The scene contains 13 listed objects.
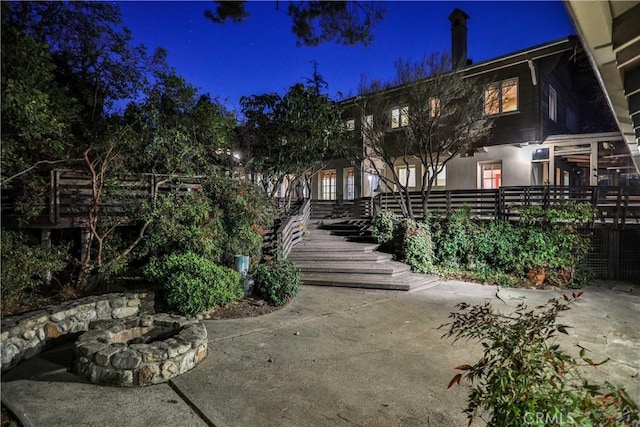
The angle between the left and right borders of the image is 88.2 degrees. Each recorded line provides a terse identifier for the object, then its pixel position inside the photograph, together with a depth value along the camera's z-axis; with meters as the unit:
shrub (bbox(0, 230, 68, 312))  4.60
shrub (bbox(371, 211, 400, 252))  10.16
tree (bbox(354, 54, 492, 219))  10.40
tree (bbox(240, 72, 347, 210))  10.82
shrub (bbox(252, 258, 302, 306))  6.57
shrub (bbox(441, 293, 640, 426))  1.40
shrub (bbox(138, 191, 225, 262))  6.51
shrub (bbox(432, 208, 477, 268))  9.33
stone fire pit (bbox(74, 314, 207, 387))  3.42
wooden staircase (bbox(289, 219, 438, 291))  7.96
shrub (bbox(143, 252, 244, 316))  5.64
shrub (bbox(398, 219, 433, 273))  9.07
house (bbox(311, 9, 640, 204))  11.90
